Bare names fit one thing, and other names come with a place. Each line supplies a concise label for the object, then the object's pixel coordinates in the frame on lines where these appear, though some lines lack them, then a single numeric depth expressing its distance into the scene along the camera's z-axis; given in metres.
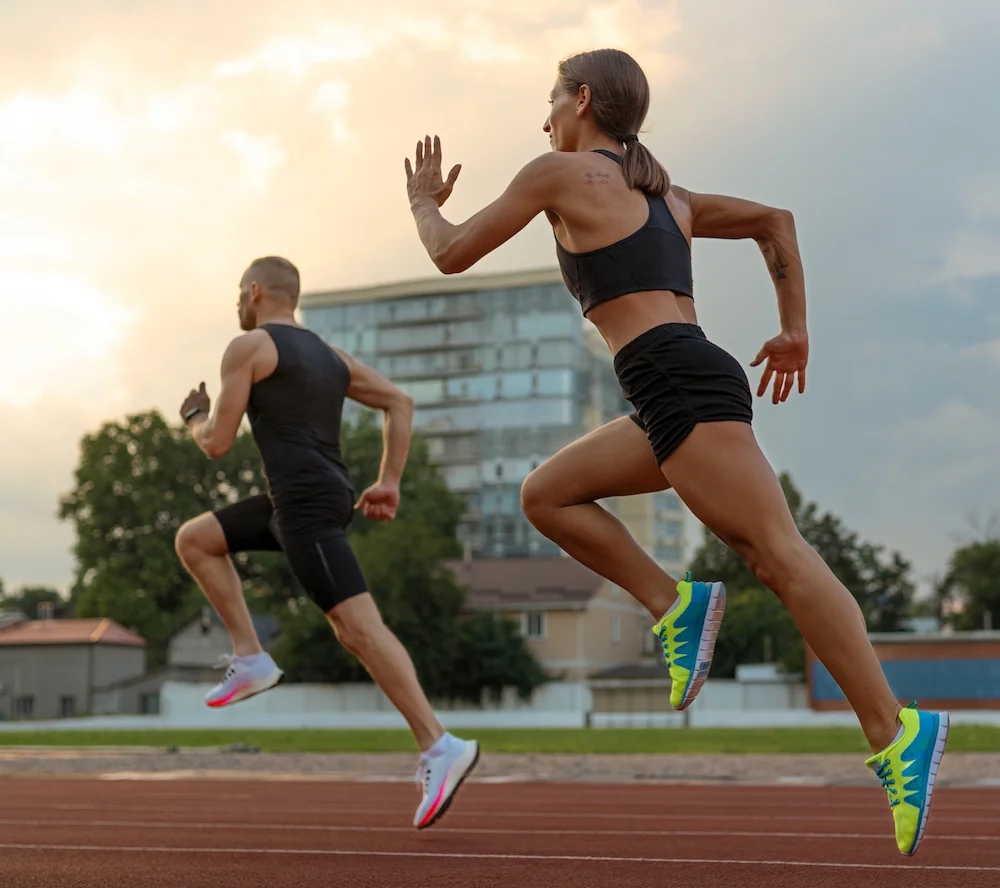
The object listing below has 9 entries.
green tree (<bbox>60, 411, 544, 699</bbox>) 72.56
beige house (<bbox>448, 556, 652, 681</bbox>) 66.62
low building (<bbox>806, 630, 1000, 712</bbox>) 47.91
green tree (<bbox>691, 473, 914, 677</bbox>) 64.62
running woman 3.65
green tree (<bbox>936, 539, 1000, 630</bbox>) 68.06
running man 6.08
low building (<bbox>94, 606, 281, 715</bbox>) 65.38
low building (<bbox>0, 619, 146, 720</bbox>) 64.62
